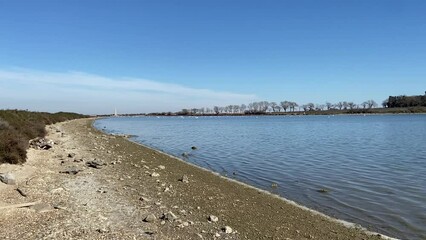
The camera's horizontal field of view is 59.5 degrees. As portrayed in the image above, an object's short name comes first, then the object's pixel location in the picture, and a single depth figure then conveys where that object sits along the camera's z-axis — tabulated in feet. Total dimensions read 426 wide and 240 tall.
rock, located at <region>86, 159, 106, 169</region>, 65.98
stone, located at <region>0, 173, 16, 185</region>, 45.70
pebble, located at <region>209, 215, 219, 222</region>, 36.43
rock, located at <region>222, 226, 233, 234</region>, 33.14
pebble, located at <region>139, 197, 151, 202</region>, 42.70
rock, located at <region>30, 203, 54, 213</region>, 35.94
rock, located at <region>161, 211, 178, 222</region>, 35.62
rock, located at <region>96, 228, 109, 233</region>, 31.08
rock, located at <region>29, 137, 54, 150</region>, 87.12
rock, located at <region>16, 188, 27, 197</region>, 41.27
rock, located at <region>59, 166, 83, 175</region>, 57.93
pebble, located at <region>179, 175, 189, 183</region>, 57.37
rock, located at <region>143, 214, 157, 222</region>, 34.83
